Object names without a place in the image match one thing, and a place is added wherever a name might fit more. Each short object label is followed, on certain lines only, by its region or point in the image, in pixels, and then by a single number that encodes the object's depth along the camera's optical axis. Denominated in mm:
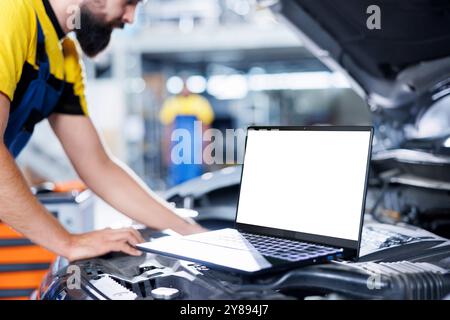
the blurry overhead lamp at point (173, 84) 9305
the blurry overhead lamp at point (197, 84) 10086
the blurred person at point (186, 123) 6270
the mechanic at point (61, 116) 1068
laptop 888
